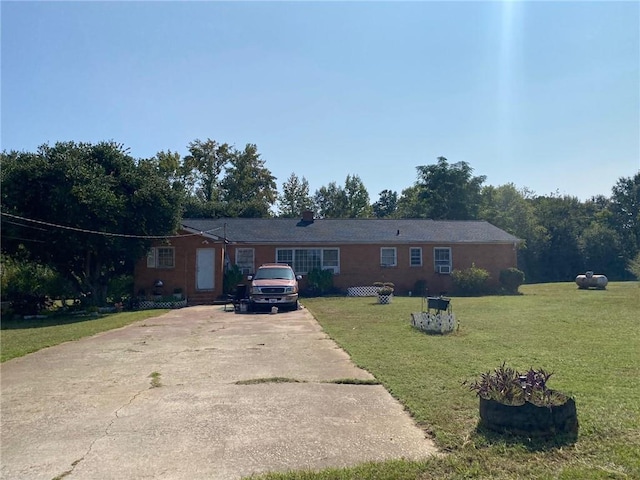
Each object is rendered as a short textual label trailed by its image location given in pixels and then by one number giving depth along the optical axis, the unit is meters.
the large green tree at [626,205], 55.13
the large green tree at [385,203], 78.81
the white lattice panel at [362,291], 24.91
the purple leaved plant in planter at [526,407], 4.38
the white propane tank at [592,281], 27.33
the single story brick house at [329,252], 22.61
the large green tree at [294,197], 63.56
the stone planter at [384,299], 19.69
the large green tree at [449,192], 48.50
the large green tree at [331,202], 62.28
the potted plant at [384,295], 19.72
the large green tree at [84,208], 17.55
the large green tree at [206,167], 50.88
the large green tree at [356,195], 62.12
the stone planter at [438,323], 11.06
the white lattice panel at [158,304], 20.77
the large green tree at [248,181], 52.25
